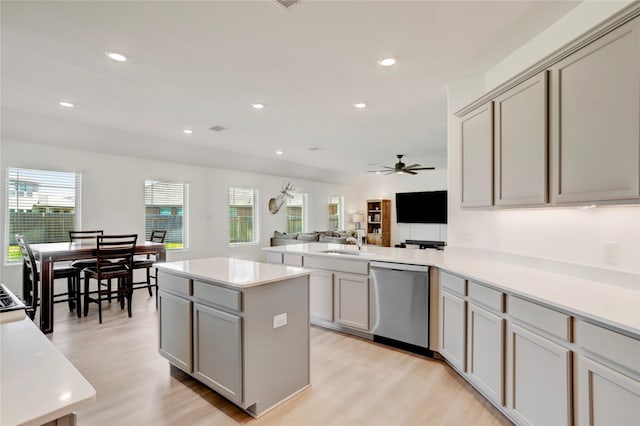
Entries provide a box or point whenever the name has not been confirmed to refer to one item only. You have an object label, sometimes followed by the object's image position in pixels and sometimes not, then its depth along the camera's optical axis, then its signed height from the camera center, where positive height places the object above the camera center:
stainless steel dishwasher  2.86 -0.88
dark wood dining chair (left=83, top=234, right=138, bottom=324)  3.79 -0.70
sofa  6.66 -0.60
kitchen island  2.00 -0.81
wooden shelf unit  10.22 -0.32
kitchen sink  3.57 -0.46
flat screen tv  9.12 +0.21
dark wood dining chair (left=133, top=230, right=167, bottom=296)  4.47 -0.73
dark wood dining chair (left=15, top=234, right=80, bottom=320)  3.60 -0.84
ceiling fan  6.31 +0.91
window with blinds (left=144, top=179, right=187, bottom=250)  5.97 +0.05
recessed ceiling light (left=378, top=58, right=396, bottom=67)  2.67 +1.33
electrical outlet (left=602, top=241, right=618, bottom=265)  1.88 -0.23
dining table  3.41 -0.55
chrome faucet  3.86 -0.38
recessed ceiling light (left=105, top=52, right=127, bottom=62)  2.55 +1.30
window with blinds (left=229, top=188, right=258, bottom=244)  7.45 -0.08
